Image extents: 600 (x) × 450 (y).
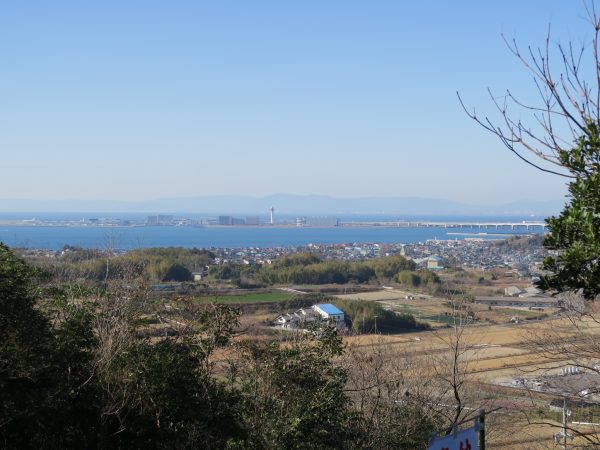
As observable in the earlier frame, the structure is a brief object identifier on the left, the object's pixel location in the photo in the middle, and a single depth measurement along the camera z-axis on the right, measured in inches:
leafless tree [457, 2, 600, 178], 167.0
